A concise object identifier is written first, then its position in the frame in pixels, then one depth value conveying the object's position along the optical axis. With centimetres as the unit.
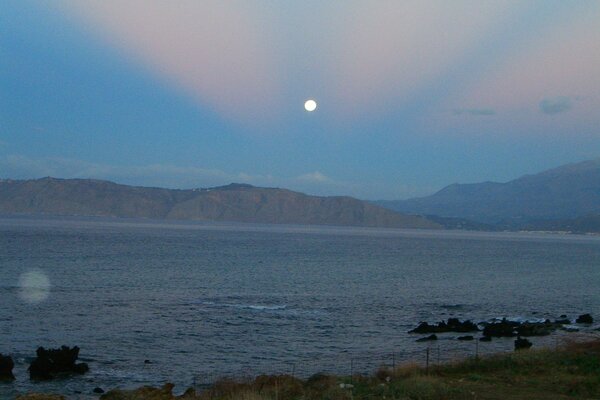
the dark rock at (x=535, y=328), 3693
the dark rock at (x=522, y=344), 3040
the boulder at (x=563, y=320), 4189
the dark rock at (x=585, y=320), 4203
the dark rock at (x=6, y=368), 2488
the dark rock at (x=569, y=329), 3825
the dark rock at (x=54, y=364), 2547
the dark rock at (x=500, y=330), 3634
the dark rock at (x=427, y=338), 3438
